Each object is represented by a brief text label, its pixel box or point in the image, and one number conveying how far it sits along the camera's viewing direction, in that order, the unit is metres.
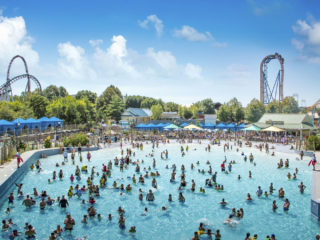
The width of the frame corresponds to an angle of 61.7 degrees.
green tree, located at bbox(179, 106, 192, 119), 88.50
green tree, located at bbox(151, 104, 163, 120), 83.75
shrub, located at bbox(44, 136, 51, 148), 32.28
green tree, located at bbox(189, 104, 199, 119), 86.21
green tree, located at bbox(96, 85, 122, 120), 76.61
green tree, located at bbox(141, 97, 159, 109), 103.25
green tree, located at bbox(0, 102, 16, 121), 41.72
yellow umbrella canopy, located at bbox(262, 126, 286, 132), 41.08
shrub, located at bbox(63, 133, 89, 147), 33.78
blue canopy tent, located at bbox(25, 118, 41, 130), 39.26
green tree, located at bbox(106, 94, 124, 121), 72.19
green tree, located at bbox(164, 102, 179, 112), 102.61
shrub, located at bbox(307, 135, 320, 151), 31.12
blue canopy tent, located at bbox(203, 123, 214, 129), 54.90
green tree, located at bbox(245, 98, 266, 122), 66.81
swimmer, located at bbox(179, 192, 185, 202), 16.66
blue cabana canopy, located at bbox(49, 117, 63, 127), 42.59
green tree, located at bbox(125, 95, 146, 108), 106.00
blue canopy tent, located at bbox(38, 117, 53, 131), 42.62
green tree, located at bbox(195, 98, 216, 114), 88.56
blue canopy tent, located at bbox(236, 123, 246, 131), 51.26
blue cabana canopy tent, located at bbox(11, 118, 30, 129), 36.06
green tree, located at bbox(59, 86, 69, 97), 86.99
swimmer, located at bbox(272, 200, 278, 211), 15.20
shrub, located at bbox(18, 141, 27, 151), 29.66
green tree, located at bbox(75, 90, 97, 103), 86.81
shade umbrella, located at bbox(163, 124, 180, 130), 48.72
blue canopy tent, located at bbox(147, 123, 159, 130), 50.88
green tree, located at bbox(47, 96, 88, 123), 51.41
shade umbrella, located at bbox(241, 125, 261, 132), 43.69
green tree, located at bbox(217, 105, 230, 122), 74.38
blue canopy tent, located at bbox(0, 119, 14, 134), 33.93
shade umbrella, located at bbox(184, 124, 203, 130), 46.86
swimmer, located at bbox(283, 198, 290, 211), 15.15
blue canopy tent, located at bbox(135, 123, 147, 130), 50.58
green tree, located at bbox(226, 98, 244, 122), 74.56
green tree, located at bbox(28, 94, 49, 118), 53.44
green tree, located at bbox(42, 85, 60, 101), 80.57
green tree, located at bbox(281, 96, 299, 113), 78.24
